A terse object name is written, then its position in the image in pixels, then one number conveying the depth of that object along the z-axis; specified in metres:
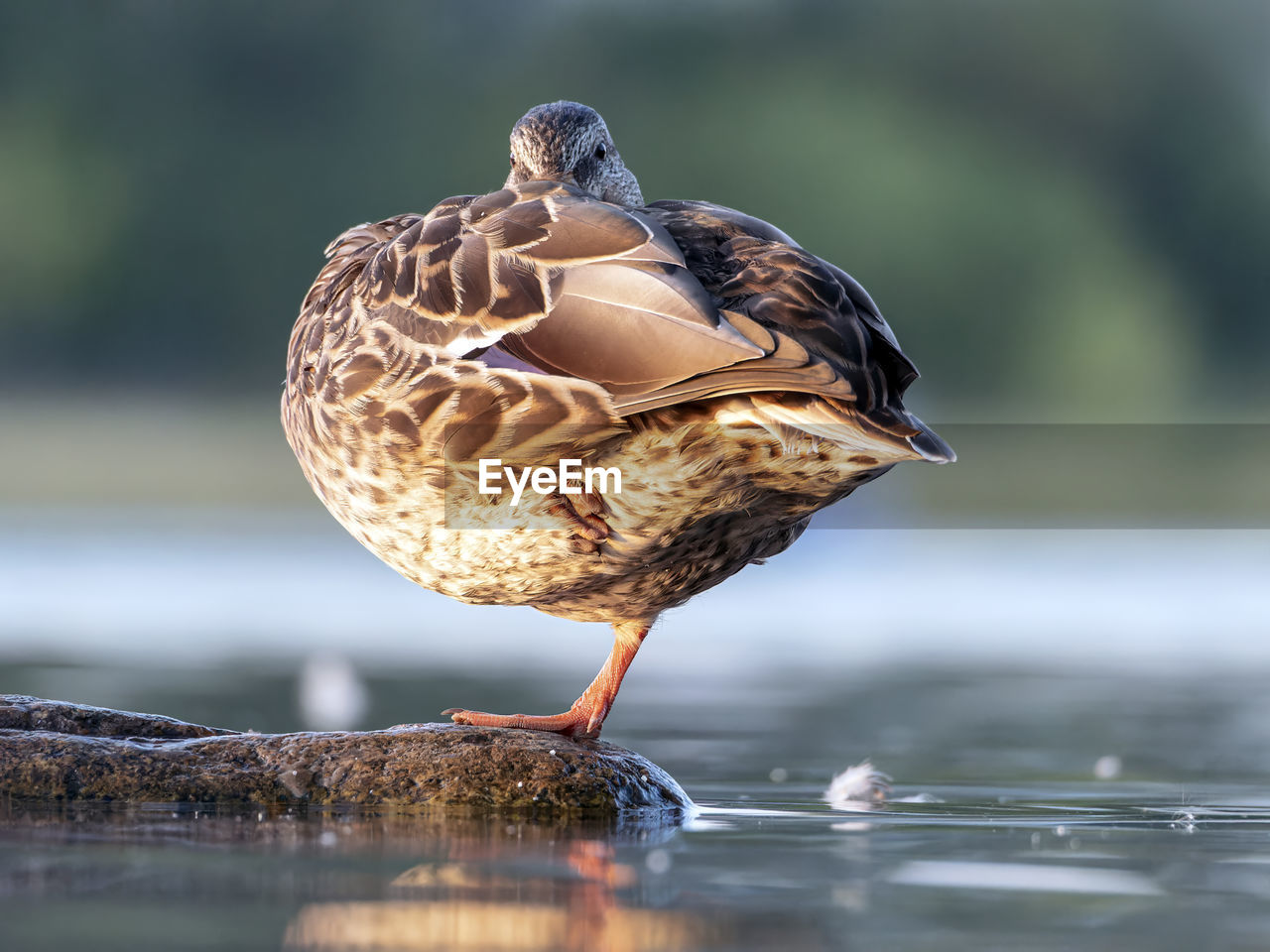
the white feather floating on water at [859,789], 6.87
